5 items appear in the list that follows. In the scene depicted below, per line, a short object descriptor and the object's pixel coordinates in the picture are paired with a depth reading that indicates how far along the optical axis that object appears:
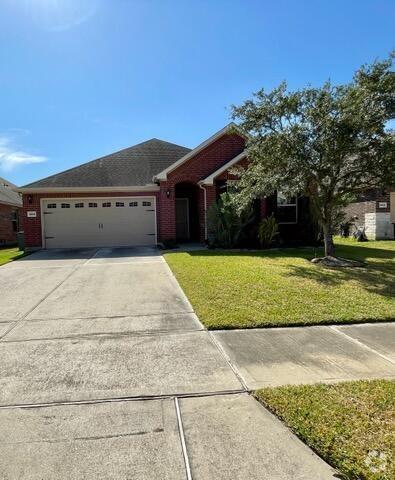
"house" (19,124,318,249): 16.20
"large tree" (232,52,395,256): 9.34
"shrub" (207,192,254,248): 14.38
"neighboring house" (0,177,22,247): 23.31
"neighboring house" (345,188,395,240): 20.11
